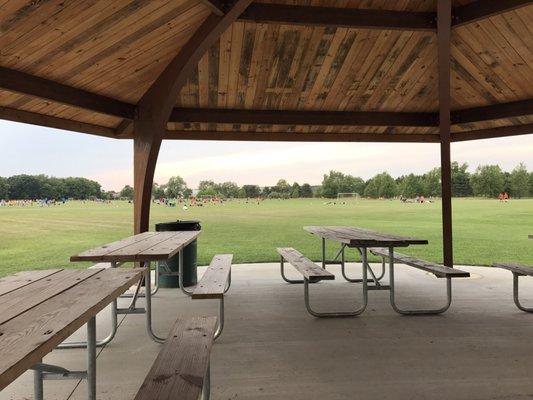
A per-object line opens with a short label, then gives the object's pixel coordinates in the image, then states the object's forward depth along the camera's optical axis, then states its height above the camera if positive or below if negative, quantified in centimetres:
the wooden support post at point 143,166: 564 +45
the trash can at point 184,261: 584 -90
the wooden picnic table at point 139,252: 297 -41
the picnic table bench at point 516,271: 416 -80
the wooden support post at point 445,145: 502 +70
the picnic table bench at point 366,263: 401 -75
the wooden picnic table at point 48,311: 117 -41
